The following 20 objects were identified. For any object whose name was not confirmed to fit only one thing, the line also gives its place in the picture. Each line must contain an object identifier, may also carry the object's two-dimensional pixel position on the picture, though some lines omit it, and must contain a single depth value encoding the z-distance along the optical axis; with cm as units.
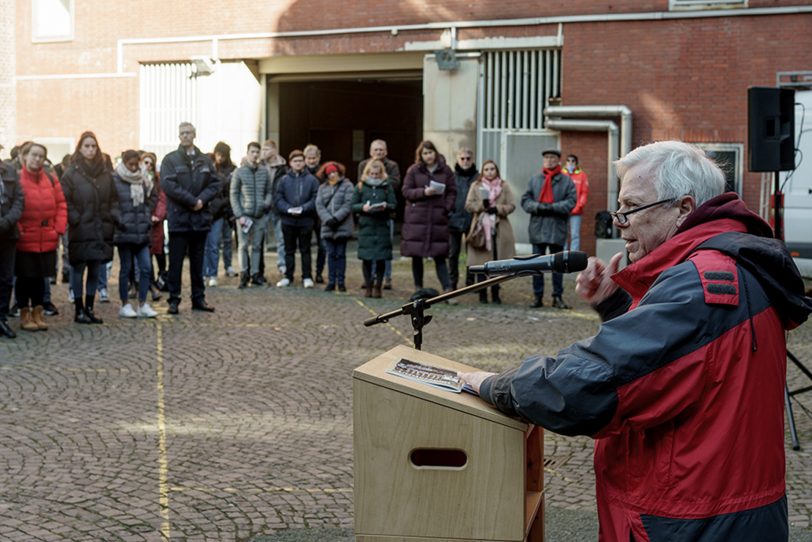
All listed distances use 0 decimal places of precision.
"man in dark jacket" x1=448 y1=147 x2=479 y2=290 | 1516
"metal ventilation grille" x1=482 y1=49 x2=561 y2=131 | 2047
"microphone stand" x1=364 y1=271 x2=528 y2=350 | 339
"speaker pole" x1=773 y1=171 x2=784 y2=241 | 927
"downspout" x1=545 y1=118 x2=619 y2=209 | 1931
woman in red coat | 1177
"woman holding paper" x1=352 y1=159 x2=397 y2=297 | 1478
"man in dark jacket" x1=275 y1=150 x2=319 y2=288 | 1591
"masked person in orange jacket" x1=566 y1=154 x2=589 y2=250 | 1719
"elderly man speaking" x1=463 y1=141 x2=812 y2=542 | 265
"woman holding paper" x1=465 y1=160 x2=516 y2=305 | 1411
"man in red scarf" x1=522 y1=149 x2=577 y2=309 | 1393
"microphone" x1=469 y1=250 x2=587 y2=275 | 321
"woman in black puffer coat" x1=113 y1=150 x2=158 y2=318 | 1246
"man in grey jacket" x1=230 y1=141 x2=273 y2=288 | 1591
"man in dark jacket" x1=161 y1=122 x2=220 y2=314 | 1302
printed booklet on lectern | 311
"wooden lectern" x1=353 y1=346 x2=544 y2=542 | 299
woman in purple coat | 1439
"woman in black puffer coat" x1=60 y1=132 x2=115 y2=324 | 1206
